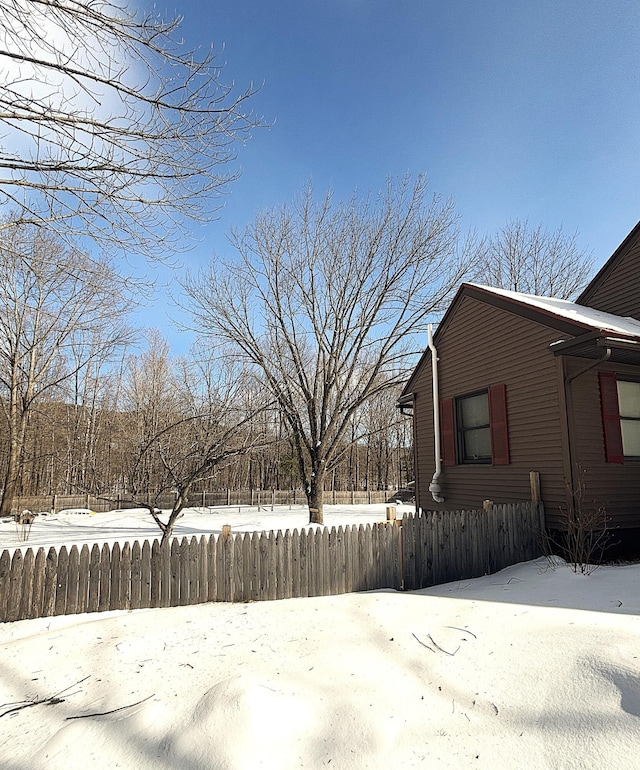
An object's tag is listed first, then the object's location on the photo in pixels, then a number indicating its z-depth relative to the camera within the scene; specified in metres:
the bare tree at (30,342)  18.72
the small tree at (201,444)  8.38
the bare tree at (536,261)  22.22
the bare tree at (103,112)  4.12
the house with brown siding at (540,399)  7.56
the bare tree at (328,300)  16.72
